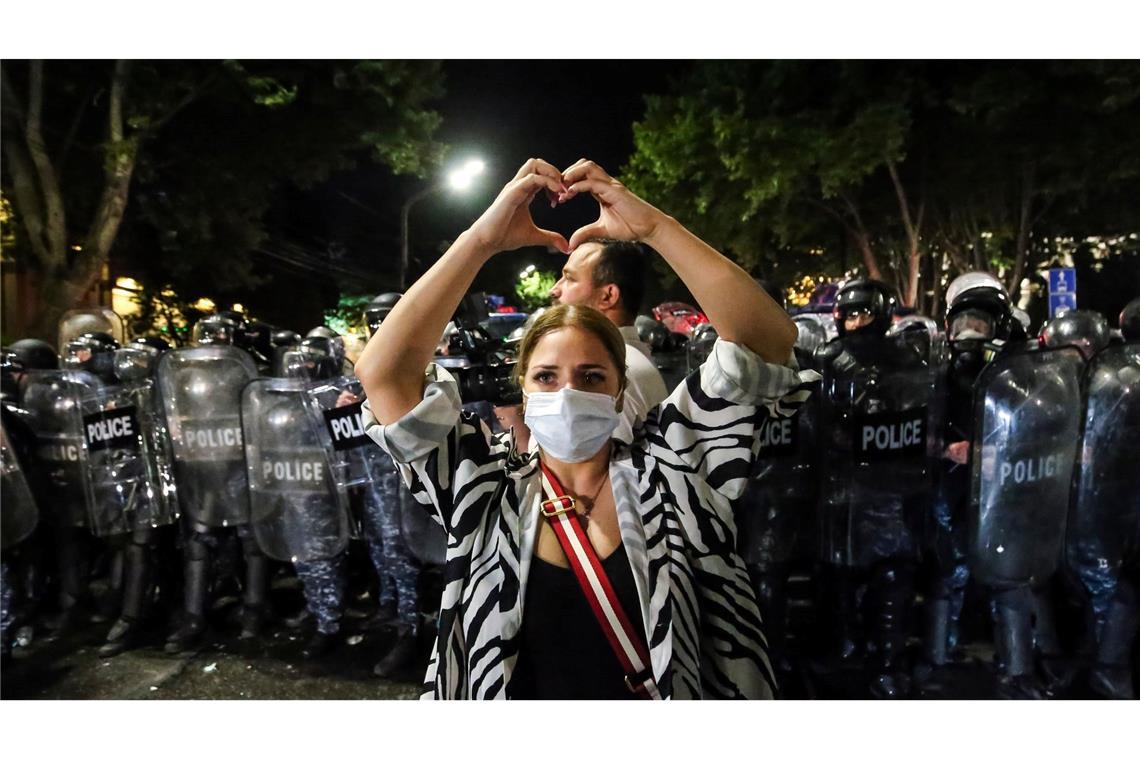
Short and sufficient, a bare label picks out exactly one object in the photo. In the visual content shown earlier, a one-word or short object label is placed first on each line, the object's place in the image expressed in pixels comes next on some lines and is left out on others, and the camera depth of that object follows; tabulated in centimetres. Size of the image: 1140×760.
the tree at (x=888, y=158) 561
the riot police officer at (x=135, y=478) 407
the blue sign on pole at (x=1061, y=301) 758
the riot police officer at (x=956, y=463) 347
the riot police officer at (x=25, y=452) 416
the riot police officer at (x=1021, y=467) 300
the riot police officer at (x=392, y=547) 378
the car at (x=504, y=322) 624
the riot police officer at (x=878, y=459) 318
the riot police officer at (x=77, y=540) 443
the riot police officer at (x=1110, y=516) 316
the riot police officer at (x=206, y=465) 401
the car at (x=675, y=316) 680
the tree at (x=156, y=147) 542
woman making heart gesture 175
